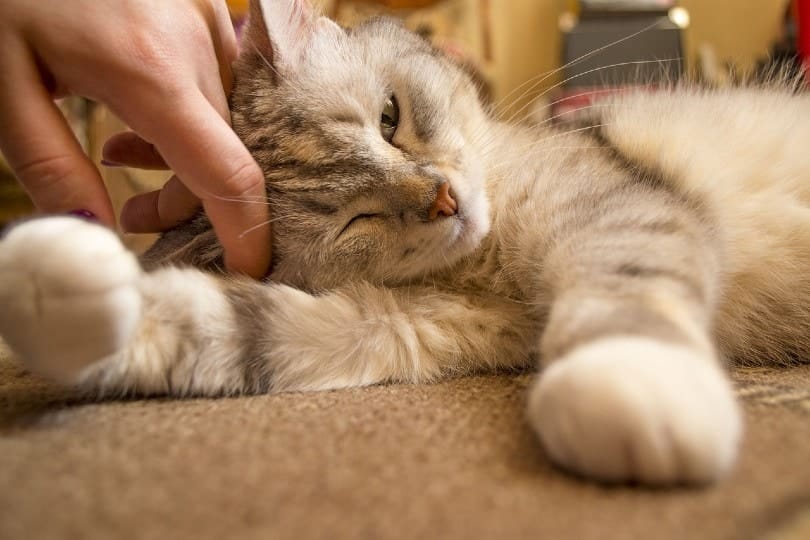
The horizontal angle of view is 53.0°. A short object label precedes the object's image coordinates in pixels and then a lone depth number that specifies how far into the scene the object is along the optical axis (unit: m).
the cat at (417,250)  0.20
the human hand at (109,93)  0.23
